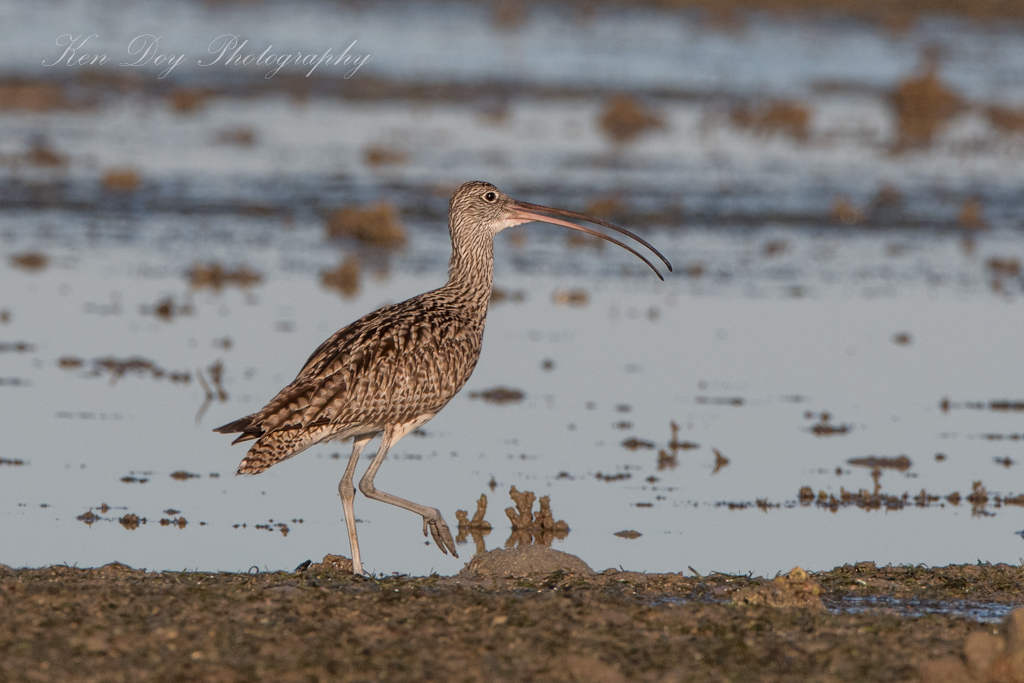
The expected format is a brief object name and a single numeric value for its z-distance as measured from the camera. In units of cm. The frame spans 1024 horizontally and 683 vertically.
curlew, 1828
